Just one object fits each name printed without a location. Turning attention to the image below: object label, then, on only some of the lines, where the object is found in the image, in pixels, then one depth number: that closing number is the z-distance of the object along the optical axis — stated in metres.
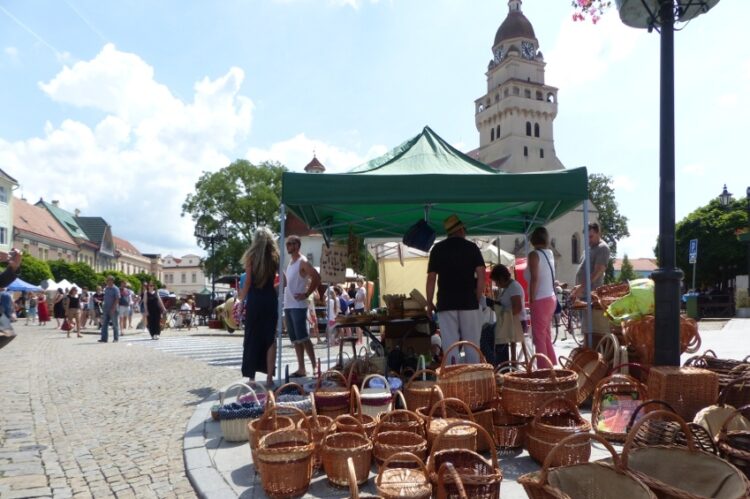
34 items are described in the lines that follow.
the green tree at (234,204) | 47.94
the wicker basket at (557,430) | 3.13
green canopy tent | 5.36
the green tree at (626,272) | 72.50
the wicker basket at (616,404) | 3.54
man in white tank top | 6.51
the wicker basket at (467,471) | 2.50
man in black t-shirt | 5.15
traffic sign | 18.20
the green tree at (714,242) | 40.09
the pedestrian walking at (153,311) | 16.00
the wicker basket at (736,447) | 2.54
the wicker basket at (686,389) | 3.50
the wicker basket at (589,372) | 4.71
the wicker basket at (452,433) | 3.16
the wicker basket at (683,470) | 2.22
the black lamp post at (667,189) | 3.69
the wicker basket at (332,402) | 4.07
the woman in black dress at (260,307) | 6.01
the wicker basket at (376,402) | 4.06
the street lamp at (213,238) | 26.18
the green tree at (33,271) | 36.22
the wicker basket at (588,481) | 2.19
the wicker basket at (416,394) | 4.25
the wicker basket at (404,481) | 2.53
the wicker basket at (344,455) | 3.17
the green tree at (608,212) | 60.28
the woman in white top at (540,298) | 5.49
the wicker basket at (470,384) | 3.71
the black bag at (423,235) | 7.59
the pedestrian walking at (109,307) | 14.56
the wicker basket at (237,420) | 4.26
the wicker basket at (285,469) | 3.04
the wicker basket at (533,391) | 3.57
